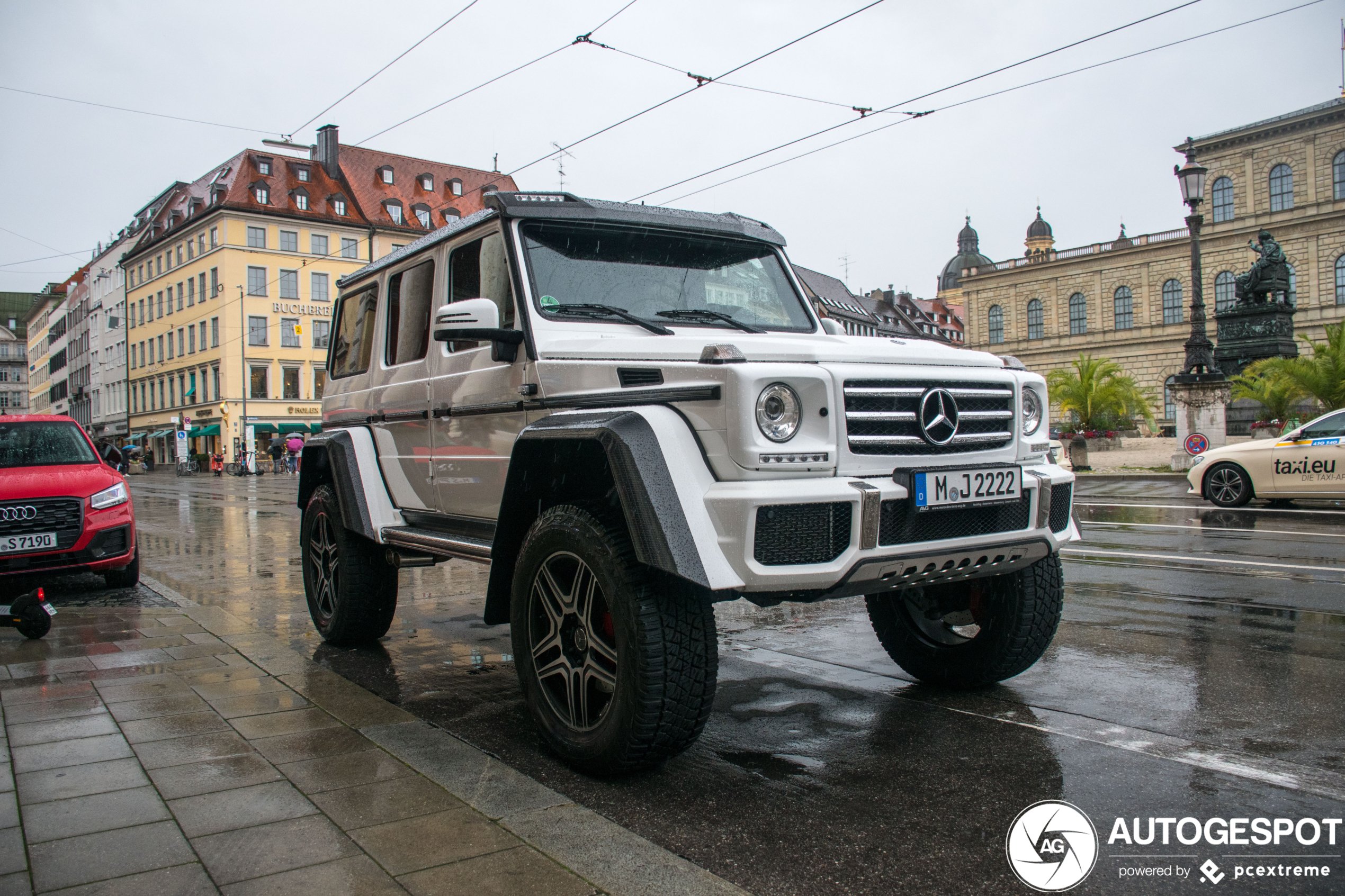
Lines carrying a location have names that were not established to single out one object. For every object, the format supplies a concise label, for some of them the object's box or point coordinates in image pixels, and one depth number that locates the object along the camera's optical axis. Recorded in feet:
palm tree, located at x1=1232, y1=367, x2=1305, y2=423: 73.15
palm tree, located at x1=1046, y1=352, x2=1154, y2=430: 106.42
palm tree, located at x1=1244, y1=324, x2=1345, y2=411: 70.64
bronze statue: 96.02
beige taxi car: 43.42
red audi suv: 26.21
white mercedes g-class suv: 10.55
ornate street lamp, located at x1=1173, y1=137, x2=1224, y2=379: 68.39
